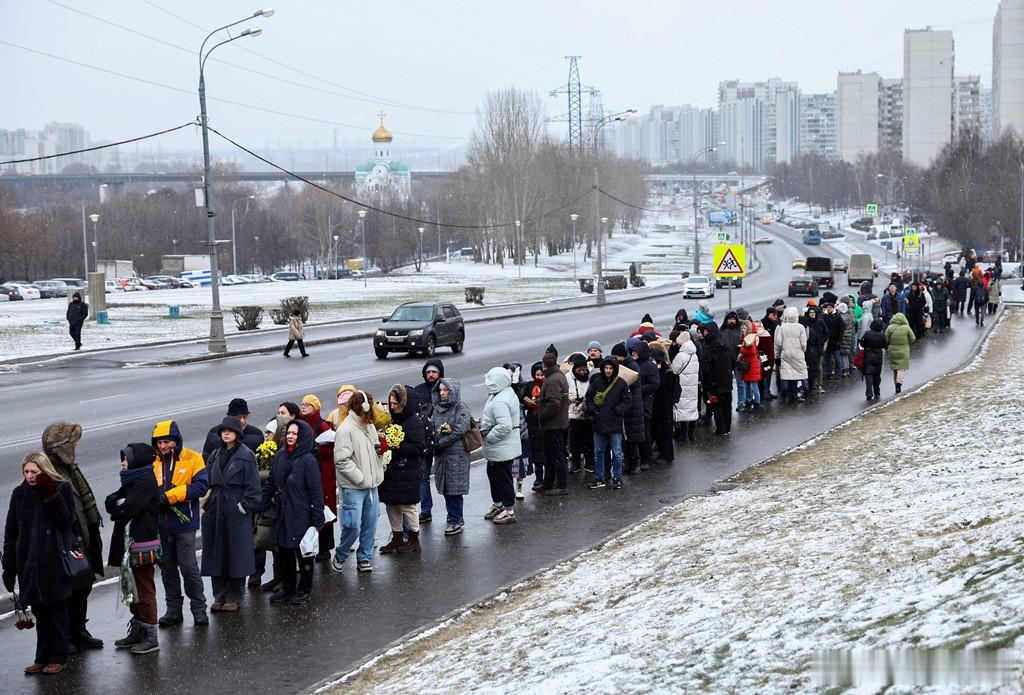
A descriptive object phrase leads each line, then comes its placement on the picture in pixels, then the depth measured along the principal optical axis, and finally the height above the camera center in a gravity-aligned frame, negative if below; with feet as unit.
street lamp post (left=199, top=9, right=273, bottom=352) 111.75 +2.57
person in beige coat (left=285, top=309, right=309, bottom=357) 108.37 -6.46
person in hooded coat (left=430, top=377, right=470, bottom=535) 38.68 -6.13
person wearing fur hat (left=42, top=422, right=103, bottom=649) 28.04 -6.02
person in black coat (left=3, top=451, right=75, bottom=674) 26.99 -6.28
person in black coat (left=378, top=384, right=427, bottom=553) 36.47 -6.53
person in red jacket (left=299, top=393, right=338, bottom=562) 35.16 -5.80
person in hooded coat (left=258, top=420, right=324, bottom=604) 31.89 -6.37
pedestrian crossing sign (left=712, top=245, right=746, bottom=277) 86.79 -0.89
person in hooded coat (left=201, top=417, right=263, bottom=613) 30.73 -6.34
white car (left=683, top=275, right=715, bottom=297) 212.02 -6.79
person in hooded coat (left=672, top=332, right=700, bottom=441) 55.72 -6.04
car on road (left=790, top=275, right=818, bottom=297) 212.02 -7.19
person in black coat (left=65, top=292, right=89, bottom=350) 113.29 -4.82
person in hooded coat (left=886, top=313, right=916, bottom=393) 71.82 -6.10
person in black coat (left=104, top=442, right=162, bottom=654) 28.73 -6.35
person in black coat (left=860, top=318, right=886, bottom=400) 68.59 -6.48
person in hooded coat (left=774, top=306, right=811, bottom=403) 68.28 -5.82
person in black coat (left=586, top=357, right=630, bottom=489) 46.29 -6.16
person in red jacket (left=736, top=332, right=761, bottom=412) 65.36 -7.18
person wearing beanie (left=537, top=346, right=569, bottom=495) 43.96 -5.96
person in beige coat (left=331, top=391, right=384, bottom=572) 34.24 -6.31
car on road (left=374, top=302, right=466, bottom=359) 106.52 -6.65
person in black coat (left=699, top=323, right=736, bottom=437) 58.54 -6.20
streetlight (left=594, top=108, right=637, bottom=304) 198.59 +3.90
